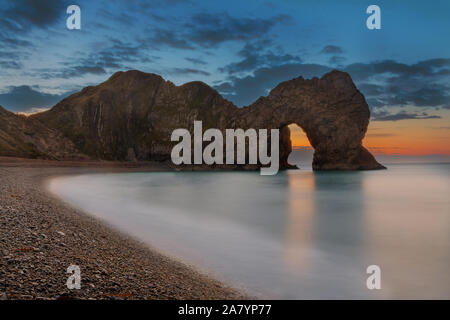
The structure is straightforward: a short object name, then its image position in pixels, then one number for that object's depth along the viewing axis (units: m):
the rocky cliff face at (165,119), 86.50
